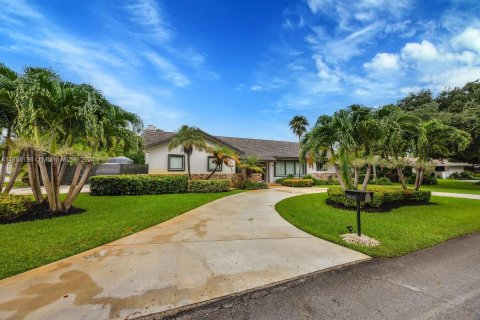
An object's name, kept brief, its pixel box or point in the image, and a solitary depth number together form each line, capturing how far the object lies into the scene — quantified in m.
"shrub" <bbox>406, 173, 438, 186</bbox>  25.94
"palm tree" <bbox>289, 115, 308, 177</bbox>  33.00
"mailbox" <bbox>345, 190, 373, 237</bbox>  5.95
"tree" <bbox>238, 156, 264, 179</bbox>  19.41
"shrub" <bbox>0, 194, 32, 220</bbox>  7.32
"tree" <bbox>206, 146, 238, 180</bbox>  18.03
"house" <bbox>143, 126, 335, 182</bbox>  18.94
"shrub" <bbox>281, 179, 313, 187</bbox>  22.42
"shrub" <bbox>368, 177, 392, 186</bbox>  25.09
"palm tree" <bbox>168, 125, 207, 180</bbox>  17.05
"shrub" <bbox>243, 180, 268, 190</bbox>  19.78
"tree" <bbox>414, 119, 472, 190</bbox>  11.70
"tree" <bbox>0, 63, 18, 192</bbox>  6.94
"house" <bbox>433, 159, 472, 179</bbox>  44.22
